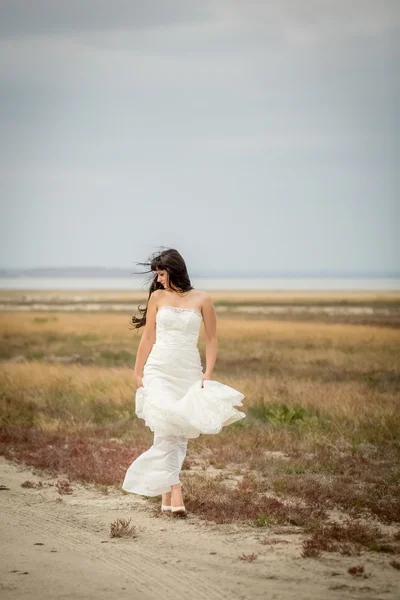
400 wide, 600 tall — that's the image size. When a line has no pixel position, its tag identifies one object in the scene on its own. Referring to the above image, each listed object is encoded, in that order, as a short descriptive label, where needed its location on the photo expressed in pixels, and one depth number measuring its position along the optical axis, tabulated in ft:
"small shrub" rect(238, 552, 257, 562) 25.41
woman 30.55
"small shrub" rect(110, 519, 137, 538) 28.60
